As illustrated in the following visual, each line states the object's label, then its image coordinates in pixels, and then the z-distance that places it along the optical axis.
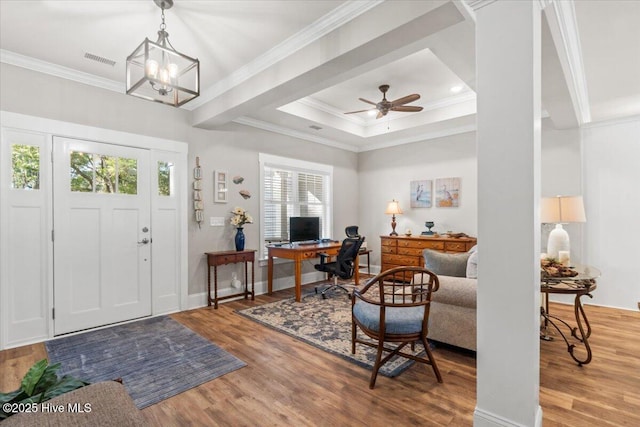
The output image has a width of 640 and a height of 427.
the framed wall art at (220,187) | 4.53
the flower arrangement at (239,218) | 4.59
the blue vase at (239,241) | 4.58
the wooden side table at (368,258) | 5.62
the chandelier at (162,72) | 2.05
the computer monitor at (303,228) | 5.21
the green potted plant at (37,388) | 1.09
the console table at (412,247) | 4.93
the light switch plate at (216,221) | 4.51
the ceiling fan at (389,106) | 3.90
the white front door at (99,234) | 3.33
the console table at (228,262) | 4.25
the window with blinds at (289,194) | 5.28
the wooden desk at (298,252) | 4.51
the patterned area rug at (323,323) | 2.71
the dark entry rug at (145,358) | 2.37
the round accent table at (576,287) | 2.58
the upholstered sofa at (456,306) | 2.73
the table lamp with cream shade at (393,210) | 5.95
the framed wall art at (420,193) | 5.84
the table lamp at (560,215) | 3.38
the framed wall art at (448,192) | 5.51
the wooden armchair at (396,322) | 2.27
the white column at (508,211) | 1.62
